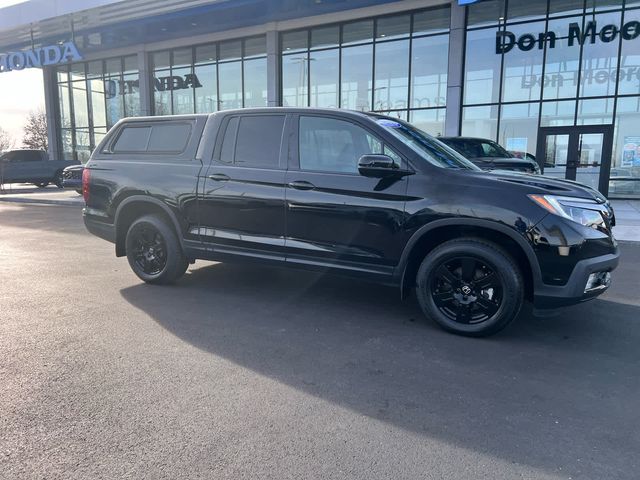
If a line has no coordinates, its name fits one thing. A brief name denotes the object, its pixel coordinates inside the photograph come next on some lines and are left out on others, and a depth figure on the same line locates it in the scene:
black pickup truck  3.87
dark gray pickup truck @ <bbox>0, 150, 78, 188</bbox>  21.91
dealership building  15.93
